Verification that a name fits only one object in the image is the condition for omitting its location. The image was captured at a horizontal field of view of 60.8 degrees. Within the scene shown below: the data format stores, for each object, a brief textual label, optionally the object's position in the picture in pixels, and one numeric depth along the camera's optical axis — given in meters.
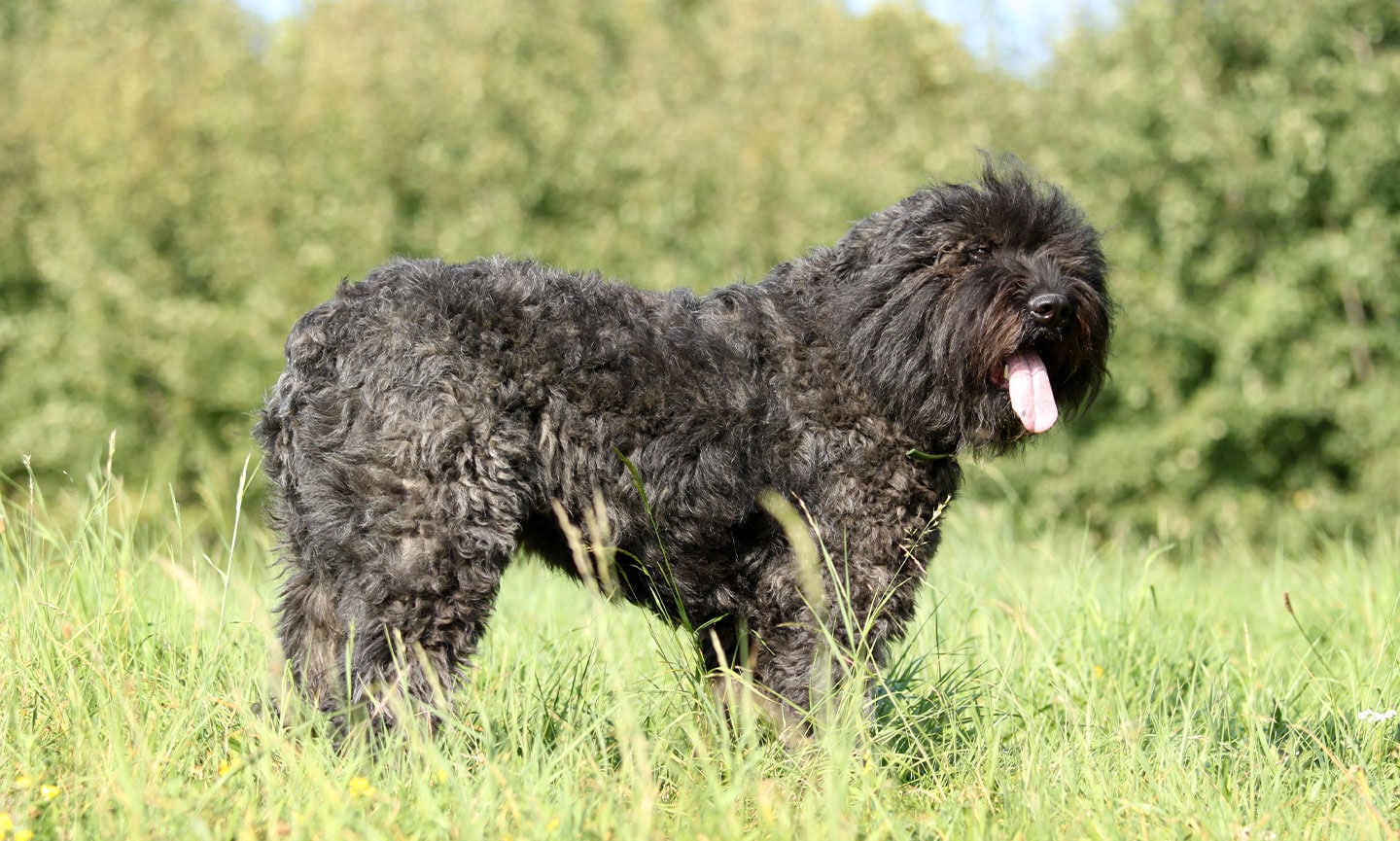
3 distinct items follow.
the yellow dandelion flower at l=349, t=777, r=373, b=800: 2.92
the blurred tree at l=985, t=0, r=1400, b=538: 15.43
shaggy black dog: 3.53
